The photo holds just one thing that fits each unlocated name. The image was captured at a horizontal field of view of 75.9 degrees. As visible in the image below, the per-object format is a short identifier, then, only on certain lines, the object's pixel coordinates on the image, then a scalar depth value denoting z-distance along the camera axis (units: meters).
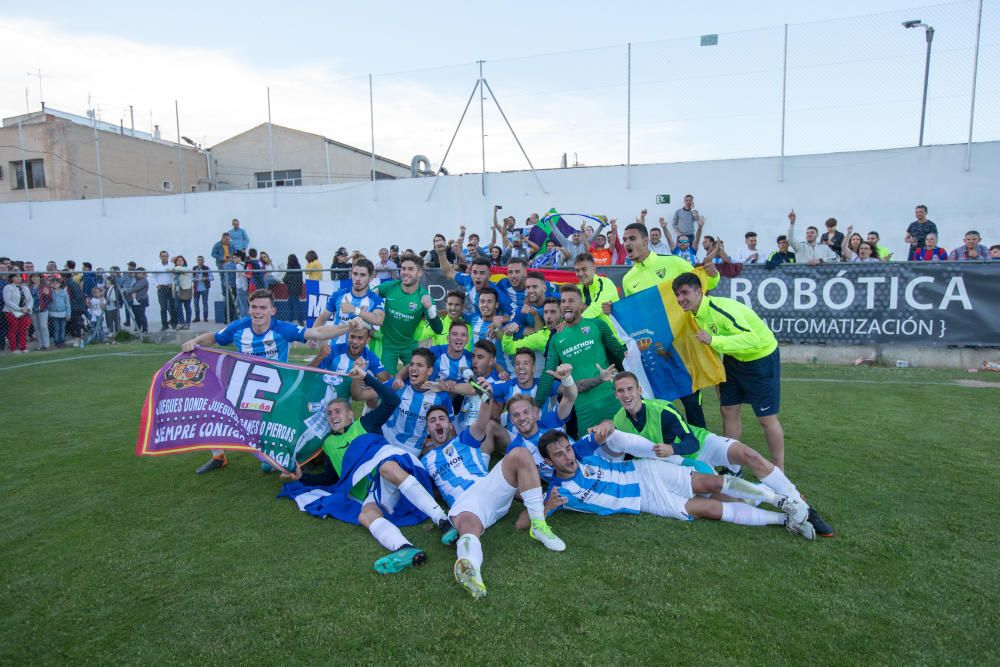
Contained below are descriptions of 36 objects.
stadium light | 14.25
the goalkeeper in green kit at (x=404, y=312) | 7.48
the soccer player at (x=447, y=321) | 7.38
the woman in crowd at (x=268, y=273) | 14.99
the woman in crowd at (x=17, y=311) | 13.79
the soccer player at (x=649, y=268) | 6.54
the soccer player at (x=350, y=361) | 6.03
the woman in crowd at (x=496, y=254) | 11.96
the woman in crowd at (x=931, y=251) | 11.46
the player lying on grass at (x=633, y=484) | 4.90
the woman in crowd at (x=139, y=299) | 15.79
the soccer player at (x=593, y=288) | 6.68
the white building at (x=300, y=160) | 22.30
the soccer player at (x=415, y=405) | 6.23
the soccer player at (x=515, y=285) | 7.59
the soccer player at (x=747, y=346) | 5.43
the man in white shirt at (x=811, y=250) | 12.14
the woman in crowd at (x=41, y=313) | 14.54
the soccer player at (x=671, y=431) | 5.13
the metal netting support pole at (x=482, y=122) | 17.73
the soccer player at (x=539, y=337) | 6.56
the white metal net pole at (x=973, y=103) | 13.86
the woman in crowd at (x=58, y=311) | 14.91
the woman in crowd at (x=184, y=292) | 15.62
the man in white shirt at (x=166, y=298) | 15.77
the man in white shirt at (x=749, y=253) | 12.45
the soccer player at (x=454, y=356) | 6.82
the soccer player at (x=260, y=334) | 6.41
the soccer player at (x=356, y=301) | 7.27
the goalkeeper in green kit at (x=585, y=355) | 5.98
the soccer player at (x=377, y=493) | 4.84
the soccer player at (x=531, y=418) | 5.29
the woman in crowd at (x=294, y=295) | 14.58
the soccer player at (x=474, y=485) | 4.20
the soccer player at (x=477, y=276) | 7.86
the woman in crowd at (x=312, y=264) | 14.90
